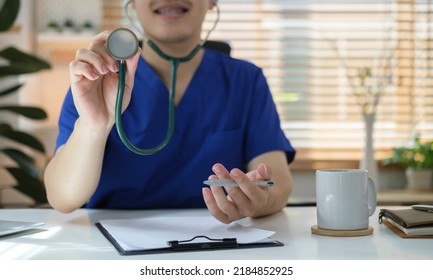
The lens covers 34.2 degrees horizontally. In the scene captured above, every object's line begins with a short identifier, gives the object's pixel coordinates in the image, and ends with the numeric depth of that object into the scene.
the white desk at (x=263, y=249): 0.82
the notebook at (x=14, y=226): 0.97
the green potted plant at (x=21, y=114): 2.57
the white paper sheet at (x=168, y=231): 0.89
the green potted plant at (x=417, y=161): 2.91
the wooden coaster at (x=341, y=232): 0.96
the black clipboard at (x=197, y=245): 0.84
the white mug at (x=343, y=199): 0.96
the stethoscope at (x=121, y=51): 0.96
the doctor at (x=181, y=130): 1.40
